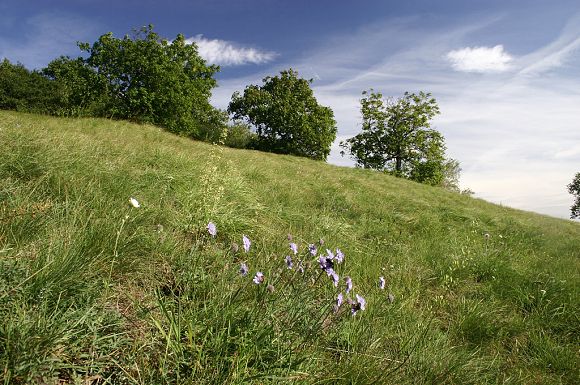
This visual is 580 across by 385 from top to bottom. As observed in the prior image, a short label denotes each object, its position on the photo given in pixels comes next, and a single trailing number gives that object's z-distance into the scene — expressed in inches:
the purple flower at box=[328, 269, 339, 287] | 83.5
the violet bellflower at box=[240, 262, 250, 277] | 84.4
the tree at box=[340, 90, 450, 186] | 1363.2
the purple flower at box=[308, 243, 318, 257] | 92.3
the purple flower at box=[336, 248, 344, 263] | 95.1
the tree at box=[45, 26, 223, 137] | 983.0
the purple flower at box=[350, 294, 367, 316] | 84.5
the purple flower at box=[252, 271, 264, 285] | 78.0
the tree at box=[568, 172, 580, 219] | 2023.4
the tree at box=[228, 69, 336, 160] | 1489.9
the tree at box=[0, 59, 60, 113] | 1123.3
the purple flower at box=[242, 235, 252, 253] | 87.6
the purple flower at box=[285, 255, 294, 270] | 89.4
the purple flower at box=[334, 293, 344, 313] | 84.3
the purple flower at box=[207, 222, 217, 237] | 84.8
